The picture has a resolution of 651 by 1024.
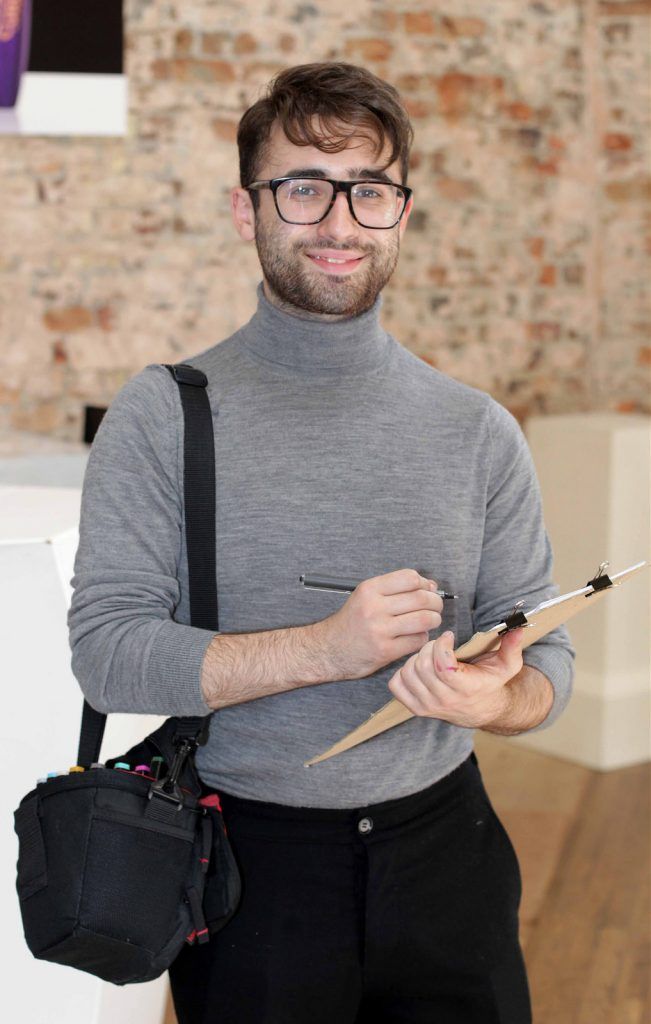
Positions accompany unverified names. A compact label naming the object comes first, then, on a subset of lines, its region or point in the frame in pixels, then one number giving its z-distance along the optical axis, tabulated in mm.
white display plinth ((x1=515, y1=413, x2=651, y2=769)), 4434
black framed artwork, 4430
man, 1412
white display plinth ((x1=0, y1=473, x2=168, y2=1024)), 1791
